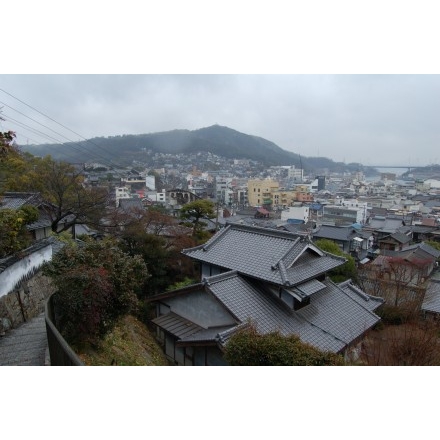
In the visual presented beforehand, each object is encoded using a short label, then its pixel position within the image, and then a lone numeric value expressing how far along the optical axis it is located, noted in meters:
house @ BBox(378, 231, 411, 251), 43.53
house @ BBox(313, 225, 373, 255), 42.53
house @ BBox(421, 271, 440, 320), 22.38
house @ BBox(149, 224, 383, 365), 11.49
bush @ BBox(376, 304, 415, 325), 20.77
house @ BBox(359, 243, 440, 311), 22.77
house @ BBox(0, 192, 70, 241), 16.29
